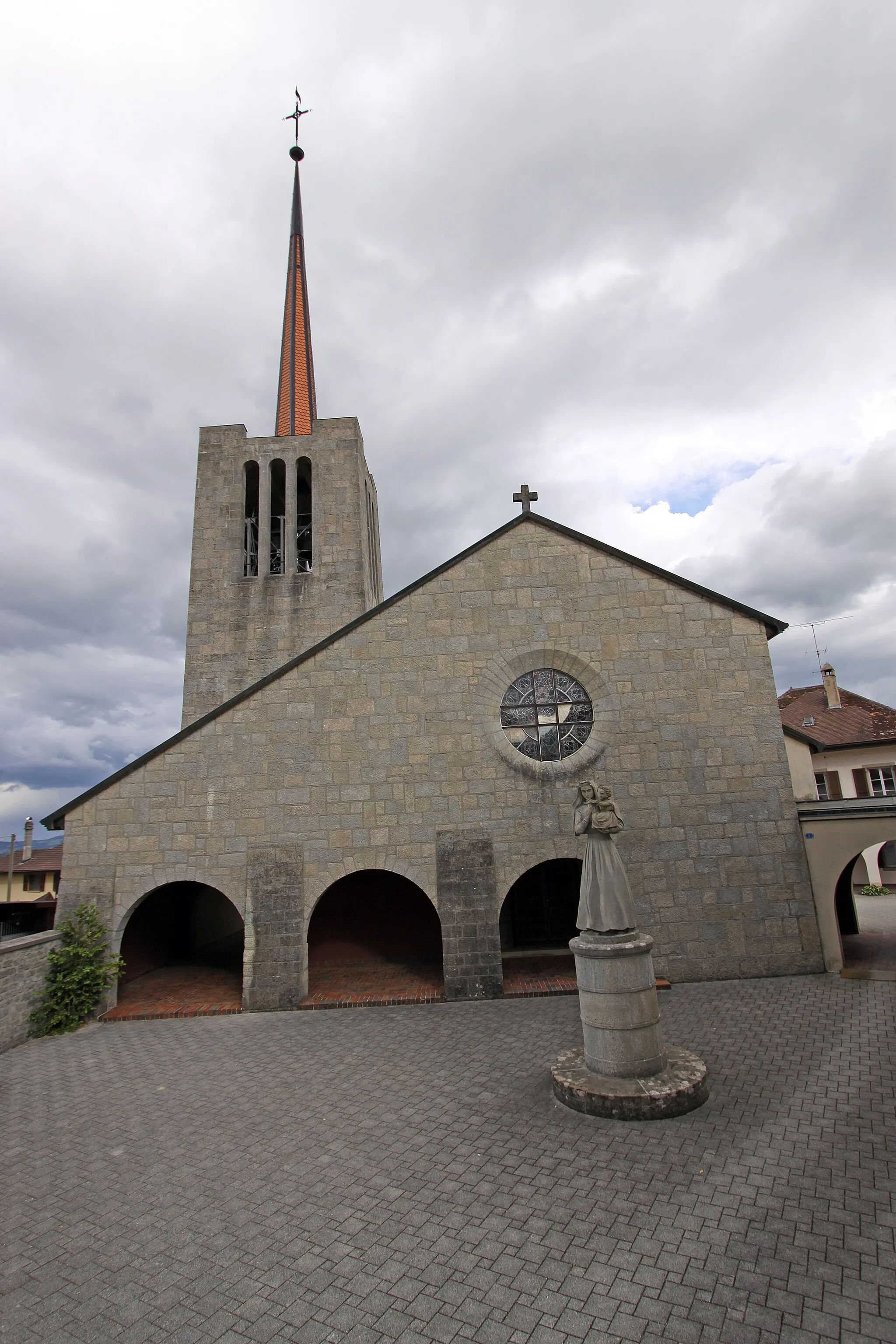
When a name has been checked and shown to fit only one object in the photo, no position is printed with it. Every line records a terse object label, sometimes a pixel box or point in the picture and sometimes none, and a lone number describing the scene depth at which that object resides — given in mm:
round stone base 6555
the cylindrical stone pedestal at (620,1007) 7035
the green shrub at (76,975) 10859
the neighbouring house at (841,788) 11367
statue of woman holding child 7480
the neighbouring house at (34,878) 30109
